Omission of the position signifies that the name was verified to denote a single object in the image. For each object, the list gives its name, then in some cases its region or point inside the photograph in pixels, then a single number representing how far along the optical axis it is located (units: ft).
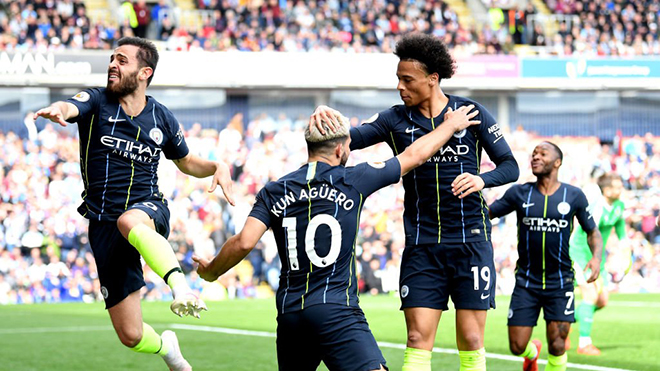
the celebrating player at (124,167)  44.29
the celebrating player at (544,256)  55.67
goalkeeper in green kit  78.28
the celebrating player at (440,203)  41.50
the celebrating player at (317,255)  31.94
